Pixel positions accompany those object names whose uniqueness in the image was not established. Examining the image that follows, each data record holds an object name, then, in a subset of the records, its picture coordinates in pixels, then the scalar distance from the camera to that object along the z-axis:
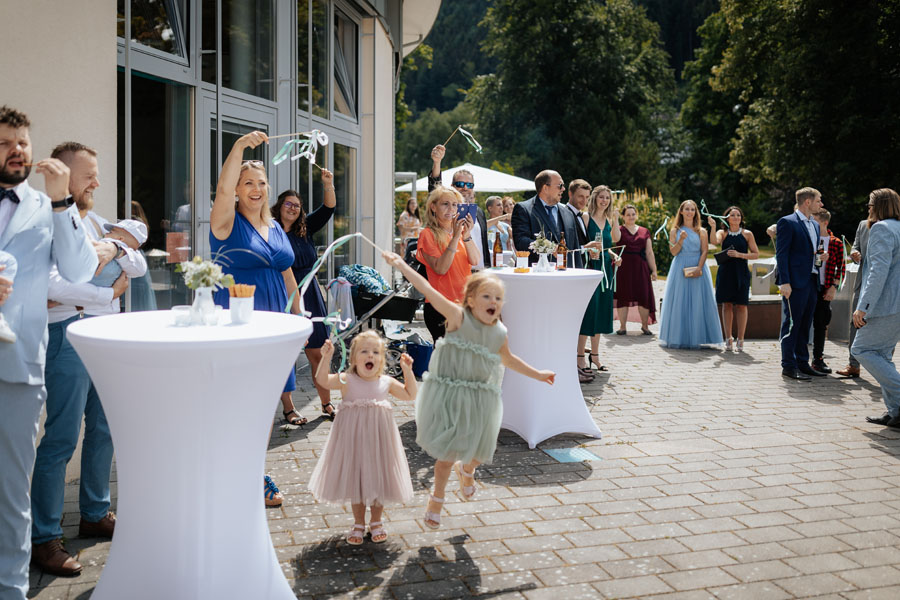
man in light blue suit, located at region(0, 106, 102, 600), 3.03
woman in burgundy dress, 11.59
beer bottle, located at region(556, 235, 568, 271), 6.61
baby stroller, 7.63
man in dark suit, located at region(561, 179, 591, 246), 8.21
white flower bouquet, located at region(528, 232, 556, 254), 6.49
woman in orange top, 5.64
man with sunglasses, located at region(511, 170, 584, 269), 7.25
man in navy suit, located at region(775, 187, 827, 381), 8.63
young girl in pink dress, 4.00
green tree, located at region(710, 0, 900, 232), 23.83
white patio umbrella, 20.42
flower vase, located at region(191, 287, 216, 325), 3.31
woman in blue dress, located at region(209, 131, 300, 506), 4.48
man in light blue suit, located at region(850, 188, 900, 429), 6.73
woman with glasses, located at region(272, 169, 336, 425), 6.45
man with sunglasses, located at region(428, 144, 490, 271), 6.58
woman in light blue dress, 10.77
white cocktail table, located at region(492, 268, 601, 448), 5.83
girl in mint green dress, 4.21
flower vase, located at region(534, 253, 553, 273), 6.36
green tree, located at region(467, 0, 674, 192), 44.31
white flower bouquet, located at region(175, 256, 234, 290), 3.36
